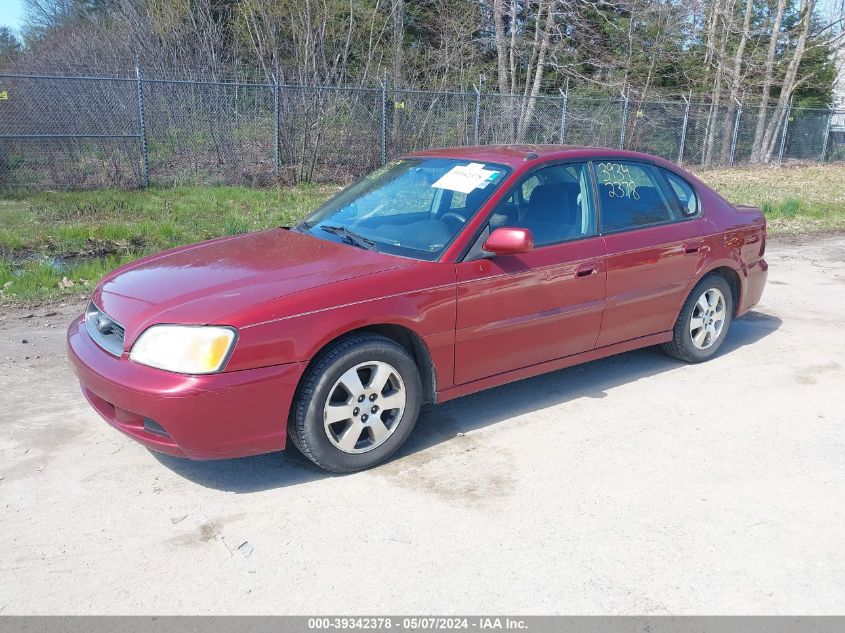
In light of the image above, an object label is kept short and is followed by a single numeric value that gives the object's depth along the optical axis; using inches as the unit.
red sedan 136.6
